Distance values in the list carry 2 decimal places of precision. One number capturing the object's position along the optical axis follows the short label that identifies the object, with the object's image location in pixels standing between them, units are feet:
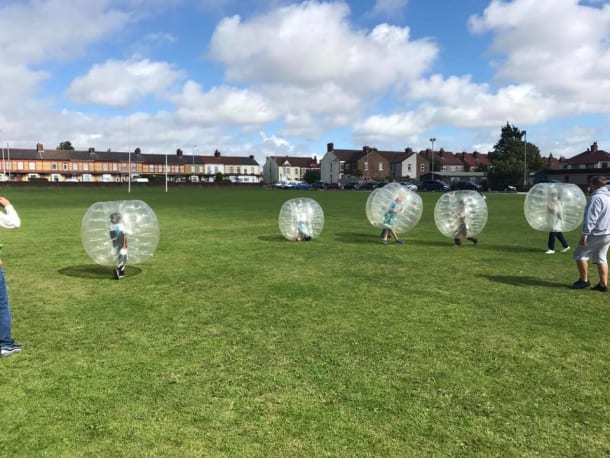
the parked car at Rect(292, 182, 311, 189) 285.23
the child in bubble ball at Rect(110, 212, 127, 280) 28.48
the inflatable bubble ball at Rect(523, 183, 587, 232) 39.30
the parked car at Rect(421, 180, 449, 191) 223.30
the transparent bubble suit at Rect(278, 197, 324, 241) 47.50
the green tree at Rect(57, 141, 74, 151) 484.33
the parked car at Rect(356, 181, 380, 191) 260.83
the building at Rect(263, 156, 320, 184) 435.53
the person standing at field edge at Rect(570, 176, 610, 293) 26.31
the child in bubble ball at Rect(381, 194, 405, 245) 45.50
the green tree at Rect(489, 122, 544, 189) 244.63
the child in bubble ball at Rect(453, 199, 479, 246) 43.06
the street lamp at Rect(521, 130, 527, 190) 237.66
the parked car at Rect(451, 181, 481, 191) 210.18
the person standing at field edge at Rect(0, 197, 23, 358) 17.25
